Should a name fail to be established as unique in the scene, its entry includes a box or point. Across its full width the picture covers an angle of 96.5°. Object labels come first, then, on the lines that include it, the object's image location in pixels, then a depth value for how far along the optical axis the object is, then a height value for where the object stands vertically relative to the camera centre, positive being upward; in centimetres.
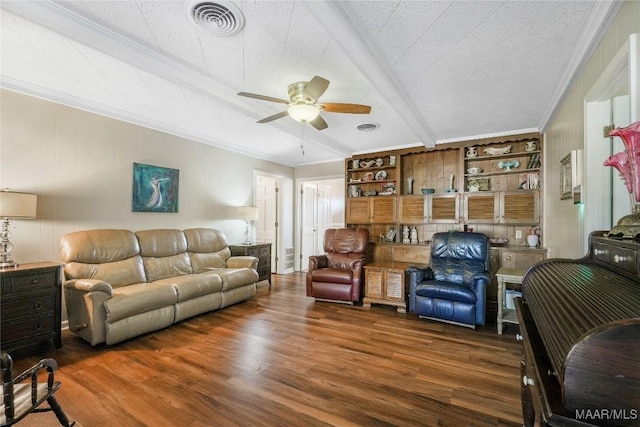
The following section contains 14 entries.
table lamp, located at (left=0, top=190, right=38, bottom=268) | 244 +0
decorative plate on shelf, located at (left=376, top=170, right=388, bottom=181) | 511 +73
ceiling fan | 251 +98
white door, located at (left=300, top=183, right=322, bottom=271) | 662 -17
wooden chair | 121 -89
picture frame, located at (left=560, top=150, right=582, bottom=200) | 219 +38
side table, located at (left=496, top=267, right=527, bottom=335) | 313 -81
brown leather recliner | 412 -81
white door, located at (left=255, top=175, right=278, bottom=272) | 633 +5
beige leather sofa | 270 -79
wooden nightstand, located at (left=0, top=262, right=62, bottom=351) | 237 -82
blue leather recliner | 323 -80
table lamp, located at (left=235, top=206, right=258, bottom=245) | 493 +2
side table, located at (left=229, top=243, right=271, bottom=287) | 481 -67
